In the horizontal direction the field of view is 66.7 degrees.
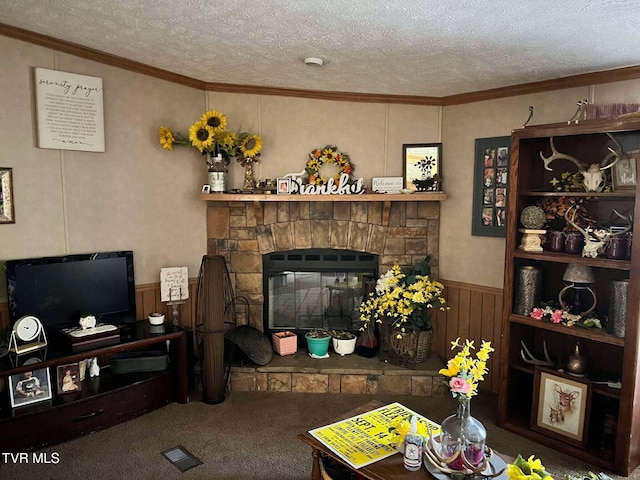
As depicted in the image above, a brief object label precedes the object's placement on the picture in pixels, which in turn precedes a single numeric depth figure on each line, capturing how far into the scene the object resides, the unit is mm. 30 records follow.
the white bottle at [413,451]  1986
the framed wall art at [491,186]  3689
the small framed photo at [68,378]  3016
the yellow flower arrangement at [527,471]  1573
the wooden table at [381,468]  1943
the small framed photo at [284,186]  3869
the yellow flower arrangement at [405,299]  3715
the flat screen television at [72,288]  2990
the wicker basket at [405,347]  3746
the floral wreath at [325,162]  3986
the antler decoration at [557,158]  3023
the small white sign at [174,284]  3684
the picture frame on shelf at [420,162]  3998
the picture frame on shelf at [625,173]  2719
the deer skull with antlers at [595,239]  2816
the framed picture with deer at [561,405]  2891
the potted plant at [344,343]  3969
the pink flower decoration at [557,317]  2996
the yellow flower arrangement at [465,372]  1908
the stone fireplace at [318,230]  4062
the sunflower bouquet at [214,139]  3666
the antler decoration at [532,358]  3244
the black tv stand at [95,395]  2730
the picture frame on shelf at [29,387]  2797
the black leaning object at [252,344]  3760
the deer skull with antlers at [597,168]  2842
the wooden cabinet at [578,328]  2703
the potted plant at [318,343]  3926
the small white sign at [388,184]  3959
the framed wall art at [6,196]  2926
